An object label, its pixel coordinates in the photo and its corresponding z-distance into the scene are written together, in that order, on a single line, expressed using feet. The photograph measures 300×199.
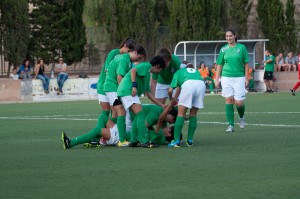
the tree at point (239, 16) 186.70
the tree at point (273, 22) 184.85
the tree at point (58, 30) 175.22
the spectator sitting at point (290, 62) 156.87
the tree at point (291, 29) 186.91
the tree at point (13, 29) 162.91
